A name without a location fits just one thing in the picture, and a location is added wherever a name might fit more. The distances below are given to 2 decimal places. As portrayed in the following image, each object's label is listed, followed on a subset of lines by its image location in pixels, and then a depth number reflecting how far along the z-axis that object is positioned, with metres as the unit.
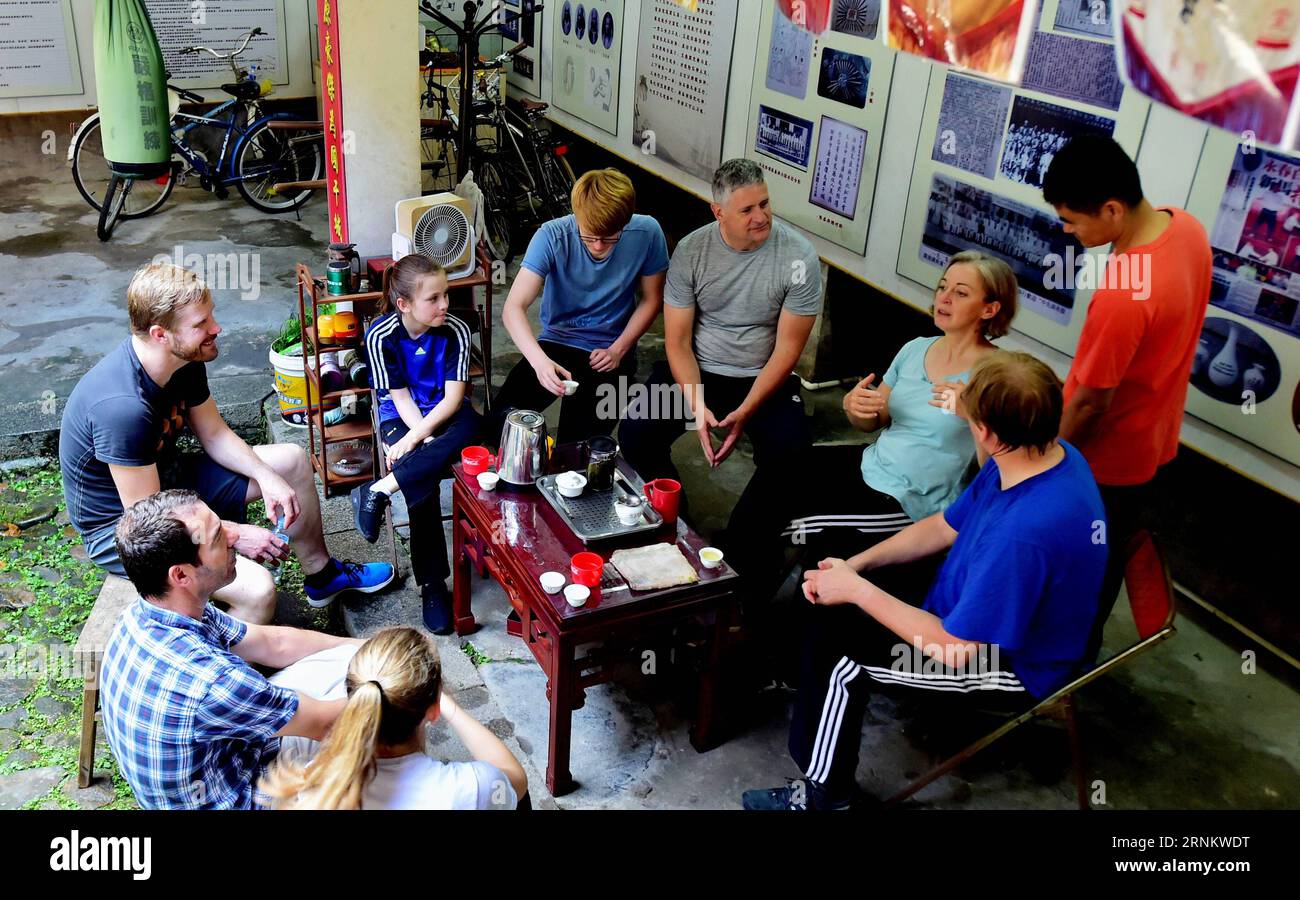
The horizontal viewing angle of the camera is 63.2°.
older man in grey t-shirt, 4.09
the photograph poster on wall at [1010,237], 4.58
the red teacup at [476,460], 3.71
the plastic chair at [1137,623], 2.91
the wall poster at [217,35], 8.55
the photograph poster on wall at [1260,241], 3.67
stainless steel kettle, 3.60
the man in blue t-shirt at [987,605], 2.69
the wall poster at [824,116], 5.35
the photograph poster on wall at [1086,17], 4.10
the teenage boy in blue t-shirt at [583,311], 4.43
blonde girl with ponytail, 2.08
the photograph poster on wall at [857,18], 5.21
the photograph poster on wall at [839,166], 5.52
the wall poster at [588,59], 7.62
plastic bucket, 4.90
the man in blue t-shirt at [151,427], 3.34
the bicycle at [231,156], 8.09
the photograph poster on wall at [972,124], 4.69
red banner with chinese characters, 4.78
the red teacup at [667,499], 3.54
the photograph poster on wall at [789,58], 5.71
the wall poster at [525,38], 8.72
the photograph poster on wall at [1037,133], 4.34
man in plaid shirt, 2.38
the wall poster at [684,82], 6.42
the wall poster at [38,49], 7.98
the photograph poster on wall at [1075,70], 4.16
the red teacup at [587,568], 3.13
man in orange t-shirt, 3.16
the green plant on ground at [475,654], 3.85
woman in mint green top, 3.51
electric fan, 4.81
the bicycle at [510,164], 7.93
